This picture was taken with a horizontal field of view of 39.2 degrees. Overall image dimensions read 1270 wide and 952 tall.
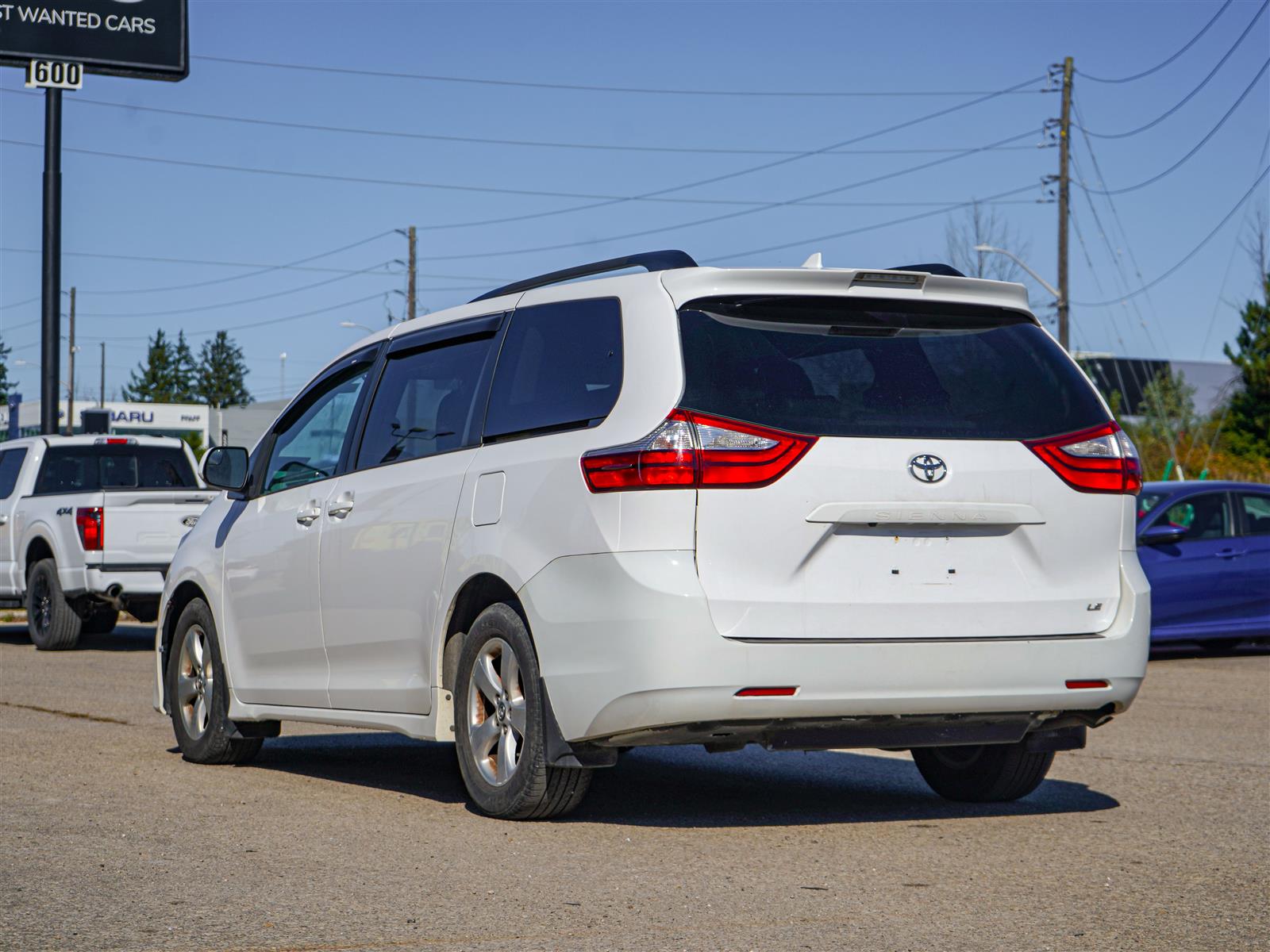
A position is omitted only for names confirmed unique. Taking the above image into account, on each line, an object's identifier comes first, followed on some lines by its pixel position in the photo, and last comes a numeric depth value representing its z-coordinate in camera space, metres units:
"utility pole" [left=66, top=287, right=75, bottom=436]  74.91
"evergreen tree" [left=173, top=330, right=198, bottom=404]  148.75
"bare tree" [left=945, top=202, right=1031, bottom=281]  47.75
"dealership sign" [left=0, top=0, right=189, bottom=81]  26.45
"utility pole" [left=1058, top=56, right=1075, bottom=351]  37.94
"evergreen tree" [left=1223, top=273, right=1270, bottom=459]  57.78
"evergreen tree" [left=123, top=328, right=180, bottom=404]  148.12
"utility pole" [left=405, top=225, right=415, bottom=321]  55.51
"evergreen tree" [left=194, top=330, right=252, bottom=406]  154.25
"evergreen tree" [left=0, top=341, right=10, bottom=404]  98.75
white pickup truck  16.78
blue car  15.81
